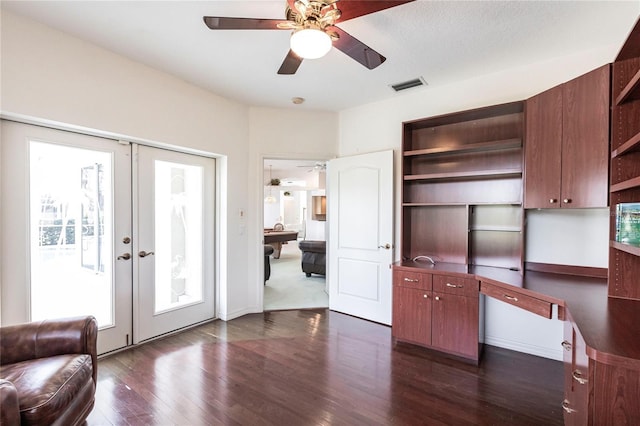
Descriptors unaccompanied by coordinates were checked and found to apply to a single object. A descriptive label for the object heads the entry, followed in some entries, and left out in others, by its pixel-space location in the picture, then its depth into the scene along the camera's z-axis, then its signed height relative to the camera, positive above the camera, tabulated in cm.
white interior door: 353 -33
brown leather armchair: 137 -89
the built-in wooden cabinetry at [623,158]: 176 +32
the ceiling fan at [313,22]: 154 +104
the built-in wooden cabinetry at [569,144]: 207 +50
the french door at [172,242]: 297 -38
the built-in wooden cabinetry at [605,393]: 107 -70
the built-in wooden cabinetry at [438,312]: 257 -95
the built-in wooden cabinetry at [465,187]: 283 +23
